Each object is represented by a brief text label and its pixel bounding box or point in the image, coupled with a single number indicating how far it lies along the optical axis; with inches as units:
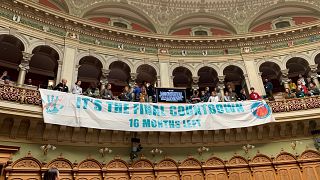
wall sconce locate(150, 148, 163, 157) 481.1
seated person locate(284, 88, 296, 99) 545.3
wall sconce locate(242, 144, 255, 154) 500.7
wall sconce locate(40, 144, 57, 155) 421.1
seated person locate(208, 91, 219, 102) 512.7
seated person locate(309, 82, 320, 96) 530.5
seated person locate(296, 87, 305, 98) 529.8
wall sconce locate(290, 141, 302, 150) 498.2
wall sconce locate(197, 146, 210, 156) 494.9
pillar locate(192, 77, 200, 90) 640.0
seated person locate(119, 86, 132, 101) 495.5
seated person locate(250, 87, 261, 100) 528.4
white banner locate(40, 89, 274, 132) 426.0
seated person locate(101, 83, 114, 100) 488.6
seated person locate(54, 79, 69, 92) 460.4
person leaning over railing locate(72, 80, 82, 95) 468.8
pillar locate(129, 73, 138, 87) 606.9
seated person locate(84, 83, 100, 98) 485.4
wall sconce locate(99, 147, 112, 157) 457.9
